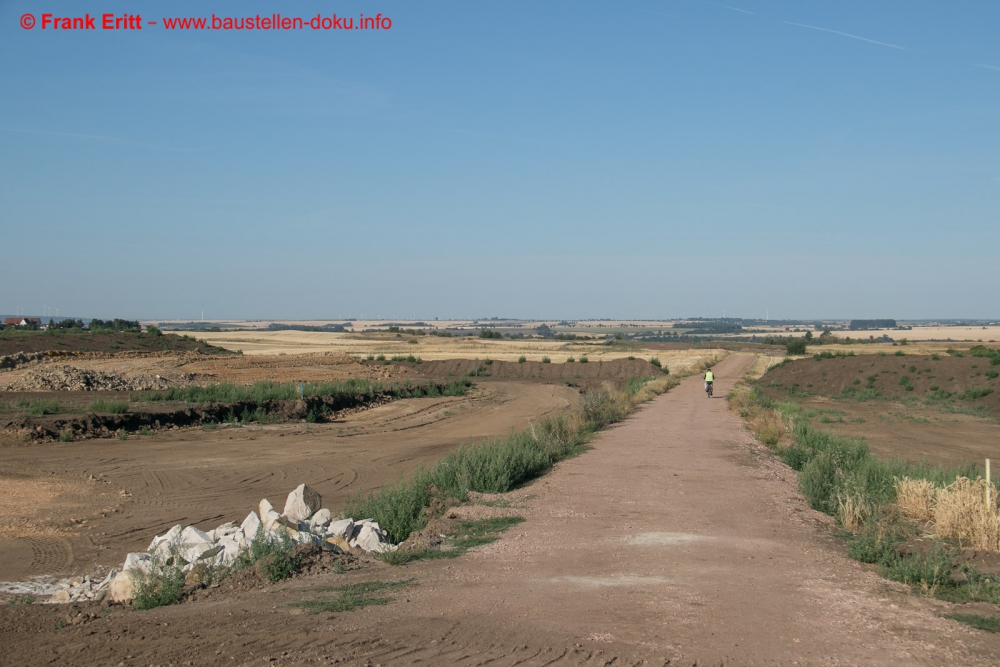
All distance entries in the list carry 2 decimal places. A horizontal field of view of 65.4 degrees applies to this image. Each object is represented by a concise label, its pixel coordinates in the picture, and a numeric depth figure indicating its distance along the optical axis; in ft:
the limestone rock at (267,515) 38.60
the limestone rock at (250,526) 33.86
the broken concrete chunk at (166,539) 35.68
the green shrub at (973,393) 139.79
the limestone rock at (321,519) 38.50
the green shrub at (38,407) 92.63
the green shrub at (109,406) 95.05
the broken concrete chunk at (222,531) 38.24
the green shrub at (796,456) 58.49
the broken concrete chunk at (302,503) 40.88
